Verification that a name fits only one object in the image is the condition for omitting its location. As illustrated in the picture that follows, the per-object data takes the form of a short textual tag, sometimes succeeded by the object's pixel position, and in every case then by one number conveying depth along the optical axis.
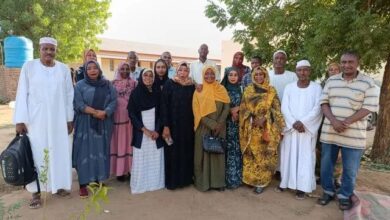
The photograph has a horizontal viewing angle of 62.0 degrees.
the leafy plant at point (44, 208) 3.65
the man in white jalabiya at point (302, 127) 4.16
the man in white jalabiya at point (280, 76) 4.76
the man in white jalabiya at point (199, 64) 5.73
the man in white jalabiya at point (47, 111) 3.84
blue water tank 13.84
